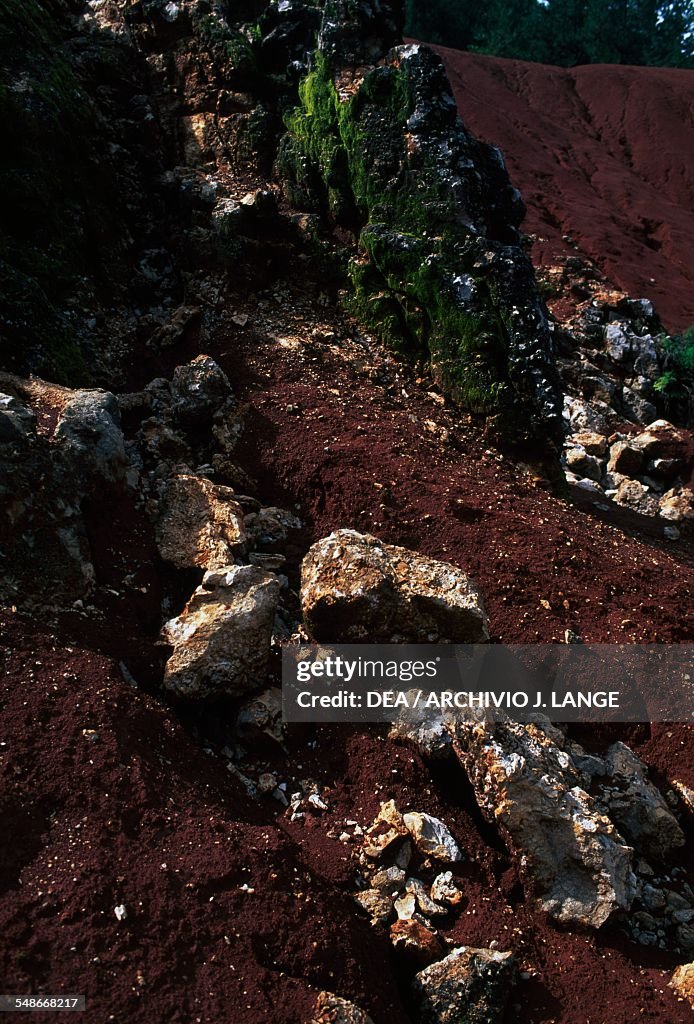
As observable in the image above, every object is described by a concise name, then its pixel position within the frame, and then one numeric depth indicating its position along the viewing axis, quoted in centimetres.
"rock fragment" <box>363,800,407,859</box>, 396
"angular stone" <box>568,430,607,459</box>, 1052
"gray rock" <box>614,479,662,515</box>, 900
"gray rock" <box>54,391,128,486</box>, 508
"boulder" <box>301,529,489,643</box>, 472
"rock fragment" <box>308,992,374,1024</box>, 305
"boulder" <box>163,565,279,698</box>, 435
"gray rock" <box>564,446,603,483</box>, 959
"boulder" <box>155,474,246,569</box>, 516
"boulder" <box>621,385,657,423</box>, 1316
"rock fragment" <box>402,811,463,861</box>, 401
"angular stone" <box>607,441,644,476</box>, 1001
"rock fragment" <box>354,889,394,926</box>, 368
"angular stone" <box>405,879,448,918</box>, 378
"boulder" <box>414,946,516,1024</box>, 331
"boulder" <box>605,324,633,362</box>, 1434
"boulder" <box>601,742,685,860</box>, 447
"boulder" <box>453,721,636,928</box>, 390
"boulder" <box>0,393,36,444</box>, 471
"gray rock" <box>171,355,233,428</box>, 679
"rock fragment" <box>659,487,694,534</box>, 820
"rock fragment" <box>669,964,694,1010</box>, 357
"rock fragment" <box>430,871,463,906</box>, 384
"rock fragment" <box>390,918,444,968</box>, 354
